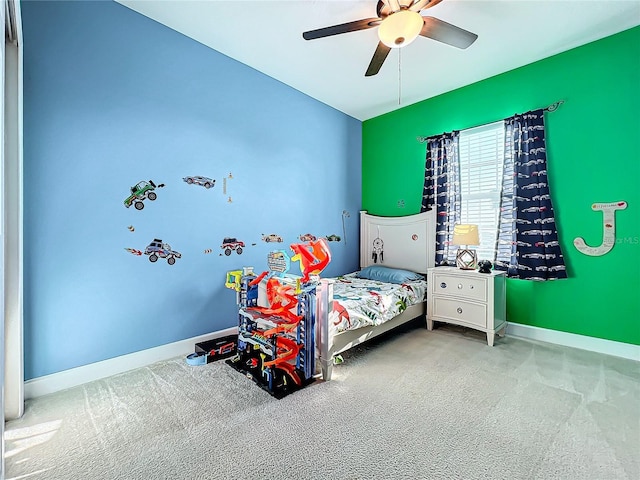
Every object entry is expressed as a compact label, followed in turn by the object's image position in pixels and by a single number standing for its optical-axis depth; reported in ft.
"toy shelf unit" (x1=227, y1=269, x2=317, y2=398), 7.09
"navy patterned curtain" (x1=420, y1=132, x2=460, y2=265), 11.73
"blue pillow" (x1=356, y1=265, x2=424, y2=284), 11.61
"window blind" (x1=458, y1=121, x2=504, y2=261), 10.87
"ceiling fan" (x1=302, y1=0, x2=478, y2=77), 6.22
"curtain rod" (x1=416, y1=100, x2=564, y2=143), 9.53
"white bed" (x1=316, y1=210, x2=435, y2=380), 7.32
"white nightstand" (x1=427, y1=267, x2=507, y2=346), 9.43
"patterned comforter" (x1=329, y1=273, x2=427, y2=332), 7.85
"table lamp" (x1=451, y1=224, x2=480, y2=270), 10.15
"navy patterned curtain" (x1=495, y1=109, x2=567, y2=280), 9.55
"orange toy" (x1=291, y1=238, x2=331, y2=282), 7.34
